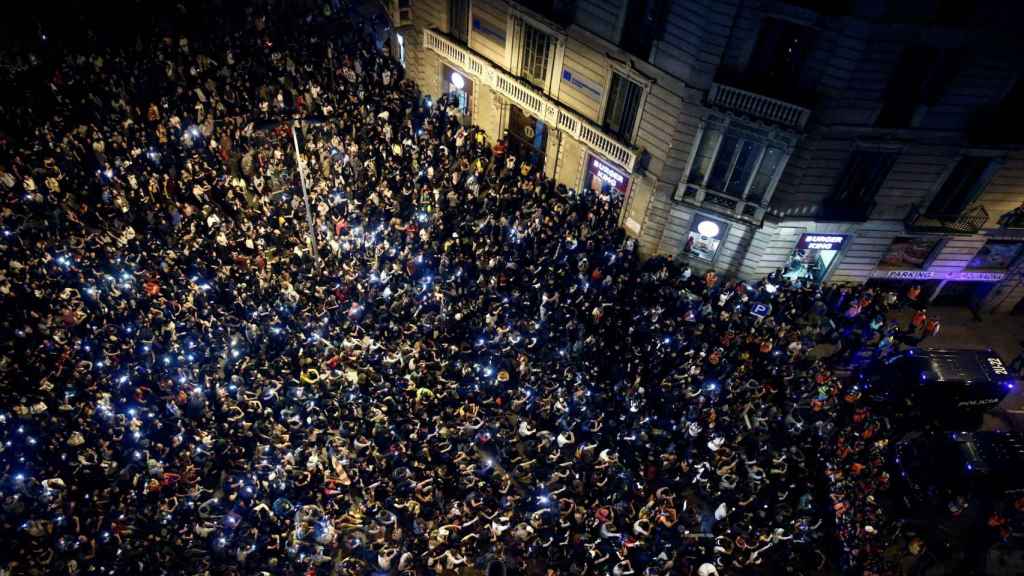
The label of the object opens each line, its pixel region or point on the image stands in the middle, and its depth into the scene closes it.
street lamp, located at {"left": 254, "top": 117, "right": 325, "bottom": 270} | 23.38
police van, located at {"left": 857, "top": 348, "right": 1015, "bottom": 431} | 23.12
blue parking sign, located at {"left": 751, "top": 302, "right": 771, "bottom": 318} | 25.22
